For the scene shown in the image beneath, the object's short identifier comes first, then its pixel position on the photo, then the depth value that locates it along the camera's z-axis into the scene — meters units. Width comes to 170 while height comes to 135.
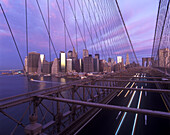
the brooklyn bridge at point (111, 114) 2.96
